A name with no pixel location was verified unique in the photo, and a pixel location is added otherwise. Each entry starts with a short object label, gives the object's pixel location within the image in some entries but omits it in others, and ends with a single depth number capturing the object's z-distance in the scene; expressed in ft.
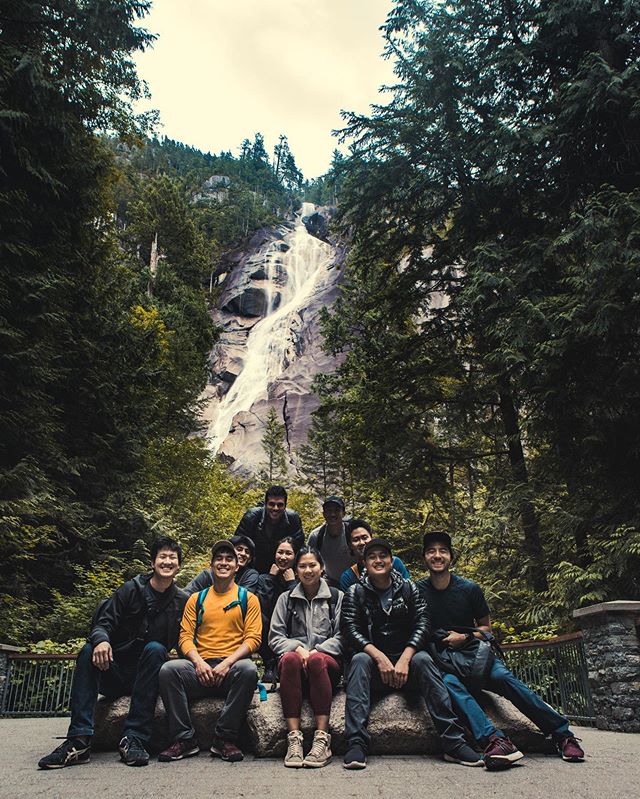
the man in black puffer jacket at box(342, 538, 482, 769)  13.03
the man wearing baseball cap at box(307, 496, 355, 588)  20.20
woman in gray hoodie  13.05
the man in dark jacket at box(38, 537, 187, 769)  12.94
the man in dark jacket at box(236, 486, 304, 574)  20.39
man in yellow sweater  13.50
